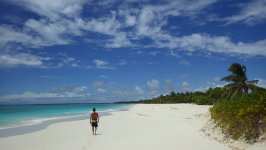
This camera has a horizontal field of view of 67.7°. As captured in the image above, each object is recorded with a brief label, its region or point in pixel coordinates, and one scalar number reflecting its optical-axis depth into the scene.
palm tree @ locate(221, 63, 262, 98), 26.84
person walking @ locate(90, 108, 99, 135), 11.39
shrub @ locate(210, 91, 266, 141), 7.20
